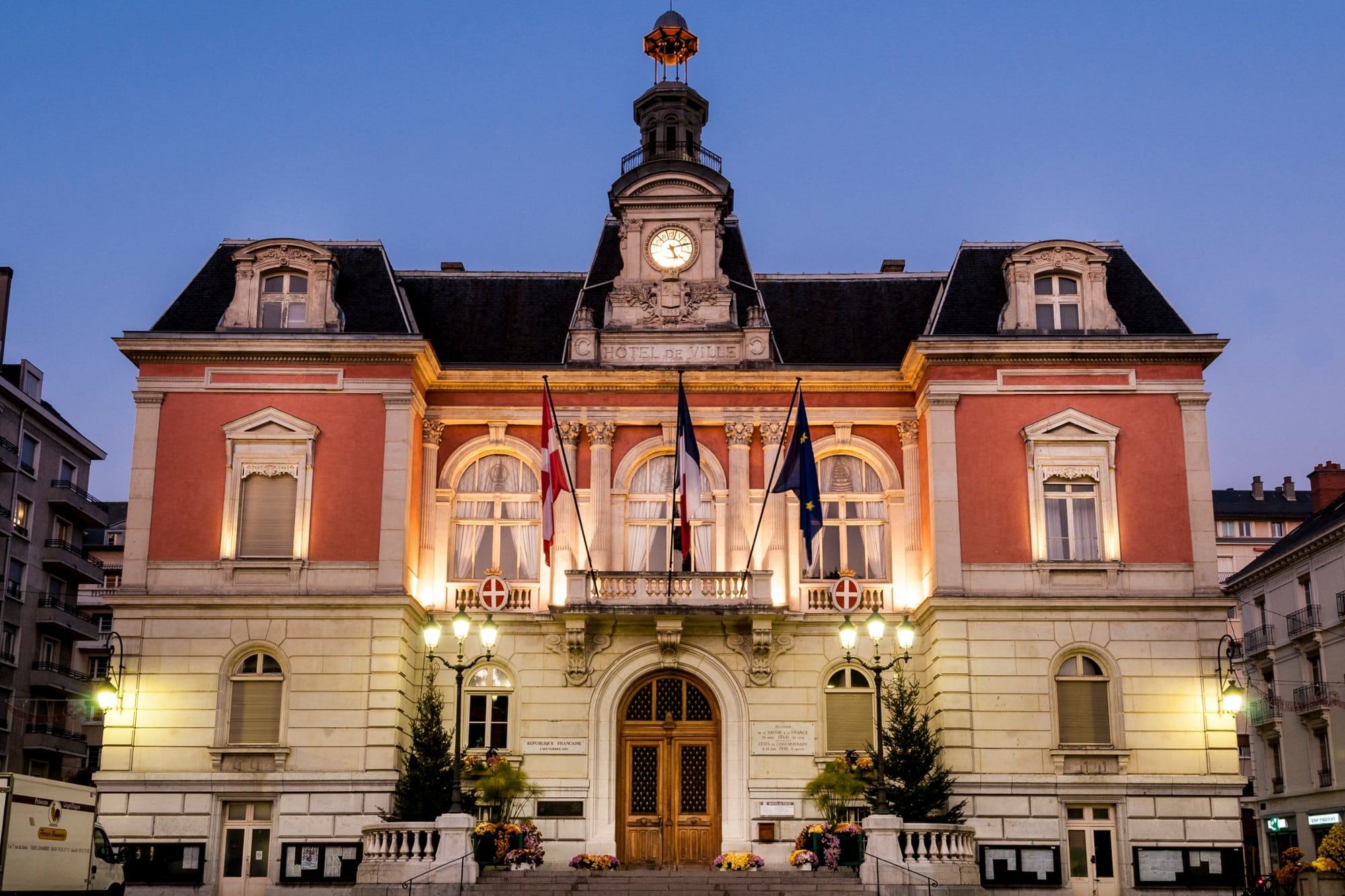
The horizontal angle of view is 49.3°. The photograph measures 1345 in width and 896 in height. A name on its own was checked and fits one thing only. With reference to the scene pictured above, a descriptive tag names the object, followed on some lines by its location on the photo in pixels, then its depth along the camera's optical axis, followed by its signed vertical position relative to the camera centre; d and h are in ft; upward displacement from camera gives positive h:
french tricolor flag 96.22 +21.79
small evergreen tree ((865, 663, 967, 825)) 87.76 +1.92
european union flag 94.38 +20.52
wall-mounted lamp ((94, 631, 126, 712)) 91.97 +6.88
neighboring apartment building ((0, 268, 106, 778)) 159.74 +25.22
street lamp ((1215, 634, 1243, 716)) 91.09 +6.89
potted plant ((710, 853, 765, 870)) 90.22 -3.55
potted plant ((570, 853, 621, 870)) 91.15 -3.64
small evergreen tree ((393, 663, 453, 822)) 87.71 +1.50
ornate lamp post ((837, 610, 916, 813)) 78.84 +8.83
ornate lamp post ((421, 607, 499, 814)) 77.30 +8.50
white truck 73.97 -2.03
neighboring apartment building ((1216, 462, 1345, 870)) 142.61 +13.78
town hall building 92.68 +16.45
